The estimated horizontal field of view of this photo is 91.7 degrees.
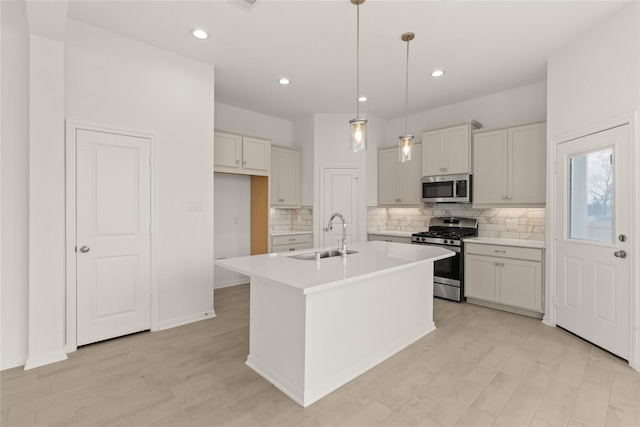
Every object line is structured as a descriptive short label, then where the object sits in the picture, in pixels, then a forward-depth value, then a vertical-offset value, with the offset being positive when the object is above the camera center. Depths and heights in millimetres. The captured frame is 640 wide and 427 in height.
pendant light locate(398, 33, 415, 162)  2695 +565
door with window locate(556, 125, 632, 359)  2648 -239
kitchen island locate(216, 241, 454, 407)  2076 -799
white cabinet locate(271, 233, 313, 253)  5027 -506
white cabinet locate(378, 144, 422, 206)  5094 +576
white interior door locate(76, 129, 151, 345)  2871 -233
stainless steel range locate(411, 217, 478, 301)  4285 -476
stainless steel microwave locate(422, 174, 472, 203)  4465 +357
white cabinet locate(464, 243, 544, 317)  3658 -807
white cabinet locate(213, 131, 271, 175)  4441 +870
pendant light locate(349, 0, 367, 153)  2502 +641
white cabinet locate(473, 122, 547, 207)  3833 +615
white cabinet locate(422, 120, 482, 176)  4434 +936
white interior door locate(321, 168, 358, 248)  5445 +297
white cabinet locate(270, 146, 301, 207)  5258 +612
